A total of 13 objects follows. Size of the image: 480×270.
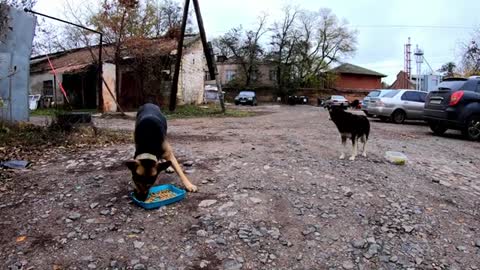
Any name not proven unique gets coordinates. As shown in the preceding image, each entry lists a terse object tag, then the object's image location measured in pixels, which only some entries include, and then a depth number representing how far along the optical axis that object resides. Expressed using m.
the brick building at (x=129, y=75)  21.33
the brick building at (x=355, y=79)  53.88
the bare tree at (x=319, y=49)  50.97
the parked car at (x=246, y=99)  41.66
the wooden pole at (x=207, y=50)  17.41
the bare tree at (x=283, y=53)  50.59
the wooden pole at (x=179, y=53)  17.42
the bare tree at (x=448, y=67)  35.71
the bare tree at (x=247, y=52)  52.51
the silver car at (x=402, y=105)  16.89
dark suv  11.02
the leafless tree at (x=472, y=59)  24.59
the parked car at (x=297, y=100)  48.38
